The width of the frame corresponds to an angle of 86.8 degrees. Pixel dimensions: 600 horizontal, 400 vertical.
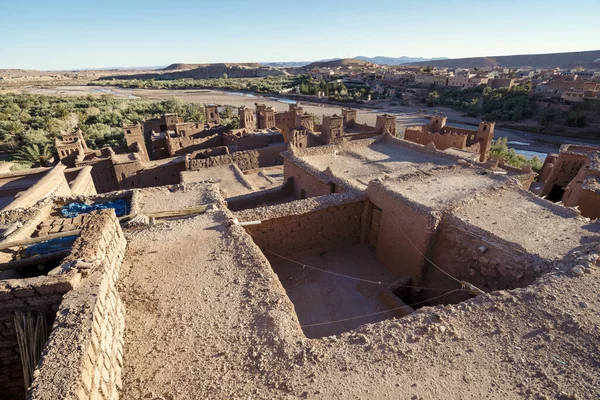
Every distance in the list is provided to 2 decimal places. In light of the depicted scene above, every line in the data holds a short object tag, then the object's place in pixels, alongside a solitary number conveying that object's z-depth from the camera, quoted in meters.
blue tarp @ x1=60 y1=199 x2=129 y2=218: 7.70
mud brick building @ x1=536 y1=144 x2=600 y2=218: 10.20
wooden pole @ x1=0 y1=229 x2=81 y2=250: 5.29
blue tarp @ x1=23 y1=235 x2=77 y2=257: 5.29
